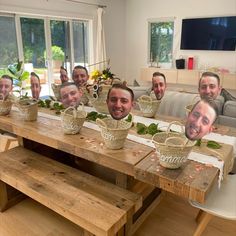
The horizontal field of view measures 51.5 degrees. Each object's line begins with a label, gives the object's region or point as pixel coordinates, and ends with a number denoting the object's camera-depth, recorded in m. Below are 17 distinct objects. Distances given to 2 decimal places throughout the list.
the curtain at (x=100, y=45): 5.49
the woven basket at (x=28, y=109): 1.82
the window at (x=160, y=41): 5.86
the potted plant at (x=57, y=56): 5.05
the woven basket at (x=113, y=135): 1.34
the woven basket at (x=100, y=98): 2.00
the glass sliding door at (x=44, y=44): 4.31
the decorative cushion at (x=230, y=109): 2.22
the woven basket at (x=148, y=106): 1.88
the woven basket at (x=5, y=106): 1.99
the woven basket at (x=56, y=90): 2.36
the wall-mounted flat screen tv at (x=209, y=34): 4.91
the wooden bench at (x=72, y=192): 1.26
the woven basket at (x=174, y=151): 1.14
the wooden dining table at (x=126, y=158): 1.11
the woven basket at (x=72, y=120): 1.54
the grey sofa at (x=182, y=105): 2.22
